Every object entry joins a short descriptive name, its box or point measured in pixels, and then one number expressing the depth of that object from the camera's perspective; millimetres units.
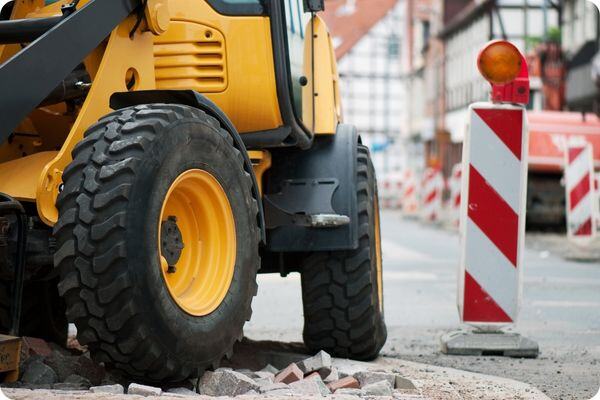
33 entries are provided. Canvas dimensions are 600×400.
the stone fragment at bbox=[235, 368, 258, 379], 8014
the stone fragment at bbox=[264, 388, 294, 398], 7151
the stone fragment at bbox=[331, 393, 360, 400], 7001
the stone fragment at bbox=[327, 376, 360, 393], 7979
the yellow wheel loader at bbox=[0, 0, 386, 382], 6693
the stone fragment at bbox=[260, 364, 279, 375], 8929
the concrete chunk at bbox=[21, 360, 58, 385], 7647
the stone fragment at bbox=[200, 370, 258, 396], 7380
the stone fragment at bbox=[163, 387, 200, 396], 7203
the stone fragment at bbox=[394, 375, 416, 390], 8168
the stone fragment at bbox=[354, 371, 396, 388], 8038
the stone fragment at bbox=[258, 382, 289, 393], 7392
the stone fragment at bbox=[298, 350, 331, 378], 8417
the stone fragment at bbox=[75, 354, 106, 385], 7943
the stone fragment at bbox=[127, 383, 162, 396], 6835
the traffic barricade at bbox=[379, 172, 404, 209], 62502
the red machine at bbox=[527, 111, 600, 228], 33620
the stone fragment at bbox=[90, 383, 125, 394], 6948
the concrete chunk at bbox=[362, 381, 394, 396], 7588
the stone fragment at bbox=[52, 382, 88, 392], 7481
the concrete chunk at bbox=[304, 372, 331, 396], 7629
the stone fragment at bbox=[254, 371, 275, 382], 8009
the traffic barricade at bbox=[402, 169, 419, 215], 49139
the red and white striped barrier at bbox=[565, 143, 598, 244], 25731
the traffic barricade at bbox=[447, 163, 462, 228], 36843
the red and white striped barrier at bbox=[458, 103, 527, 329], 10863
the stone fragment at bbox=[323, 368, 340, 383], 8239
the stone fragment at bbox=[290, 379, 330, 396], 7414
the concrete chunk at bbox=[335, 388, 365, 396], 7546
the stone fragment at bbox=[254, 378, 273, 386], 7557
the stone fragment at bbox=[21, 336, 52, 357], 8589
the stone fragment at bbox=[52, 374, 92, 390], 7531
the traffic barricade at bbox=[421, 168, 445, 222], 42339
